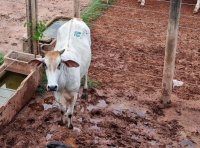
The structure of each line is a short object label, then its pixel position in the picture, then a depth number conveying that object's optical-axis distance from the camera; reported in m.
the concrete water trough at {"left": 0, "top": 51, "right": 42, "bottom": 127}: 6.00
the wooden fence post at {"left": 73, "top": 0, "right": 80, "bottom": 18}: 7.39
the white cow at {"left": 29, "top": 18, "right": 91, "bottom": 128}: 4.95
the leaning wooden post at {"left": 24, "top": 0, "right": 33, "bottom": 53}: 6.71
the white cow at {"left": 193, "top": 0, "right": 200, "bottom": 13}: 10.70
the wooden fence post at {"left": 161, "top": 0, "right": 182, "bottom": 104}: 5.85
